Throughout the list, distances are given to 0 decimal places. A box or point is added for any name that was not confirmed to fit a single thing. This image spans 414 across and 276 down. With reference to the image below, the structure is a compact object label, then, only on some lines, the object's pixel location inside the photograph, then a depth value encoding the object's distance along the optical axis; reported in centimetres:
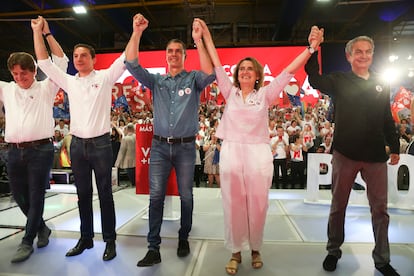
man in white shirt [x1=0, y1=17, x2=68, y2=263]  266
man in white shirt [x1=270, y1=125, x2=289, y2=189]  732
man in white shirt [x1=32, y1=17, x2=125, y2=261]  253
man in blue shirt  253
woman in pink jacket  234
